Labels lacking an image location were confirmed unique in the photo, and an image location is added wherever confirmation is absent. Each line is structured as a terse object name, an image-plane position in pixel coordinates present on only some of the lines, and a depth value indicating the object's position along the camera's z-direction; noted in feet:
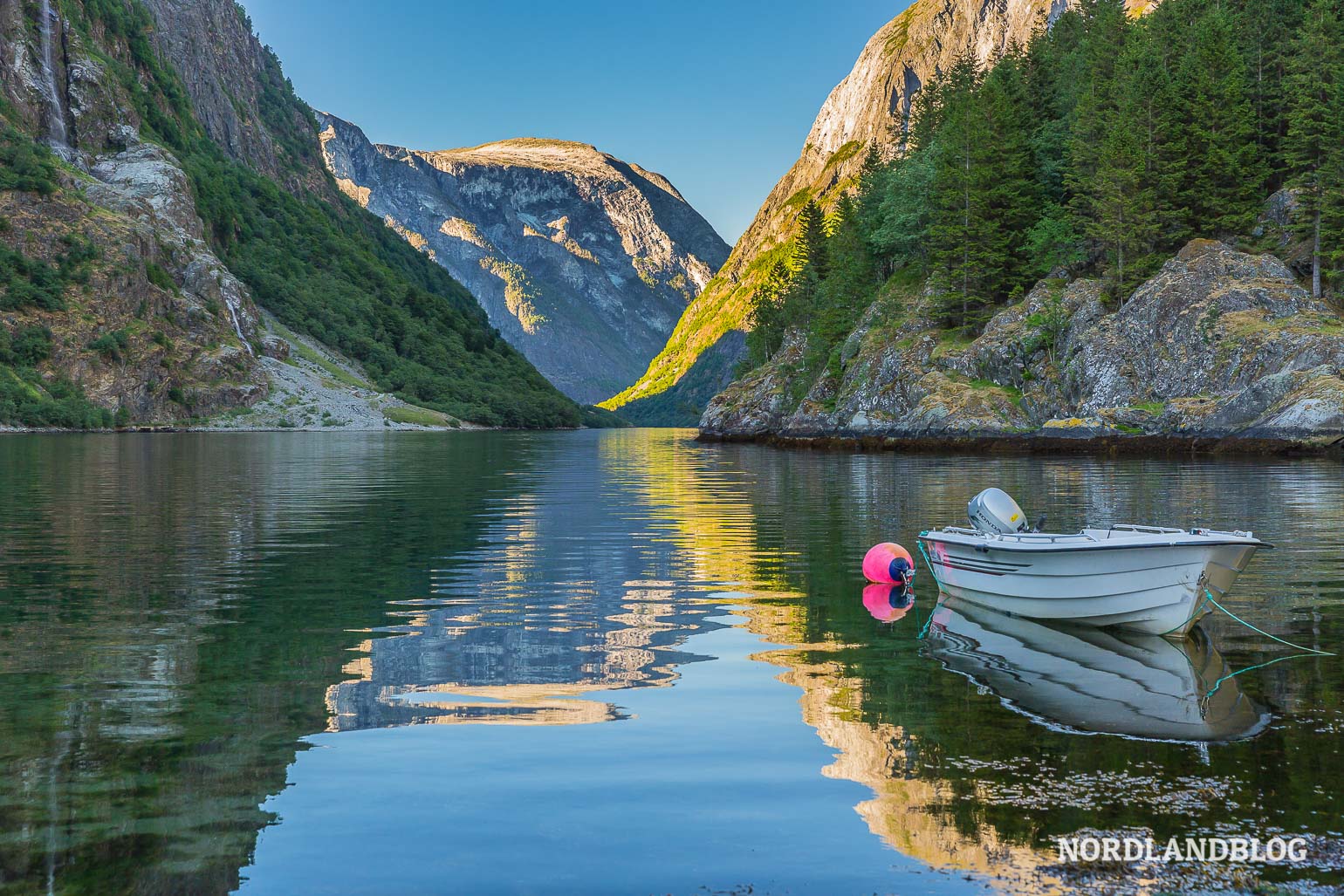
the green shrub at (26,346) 609.83
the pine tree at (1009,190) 342.64
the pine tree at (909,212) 385.29
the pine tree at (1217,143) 291.79
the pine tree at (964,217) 339.57
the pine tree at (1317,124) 263.29
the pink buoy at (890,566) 79.10
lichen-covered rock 231.09
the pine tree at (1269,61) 311.27
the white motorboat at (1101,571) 56.90
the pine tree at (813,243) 545.85
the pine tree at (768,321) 568.41
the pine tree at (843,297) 438.40
